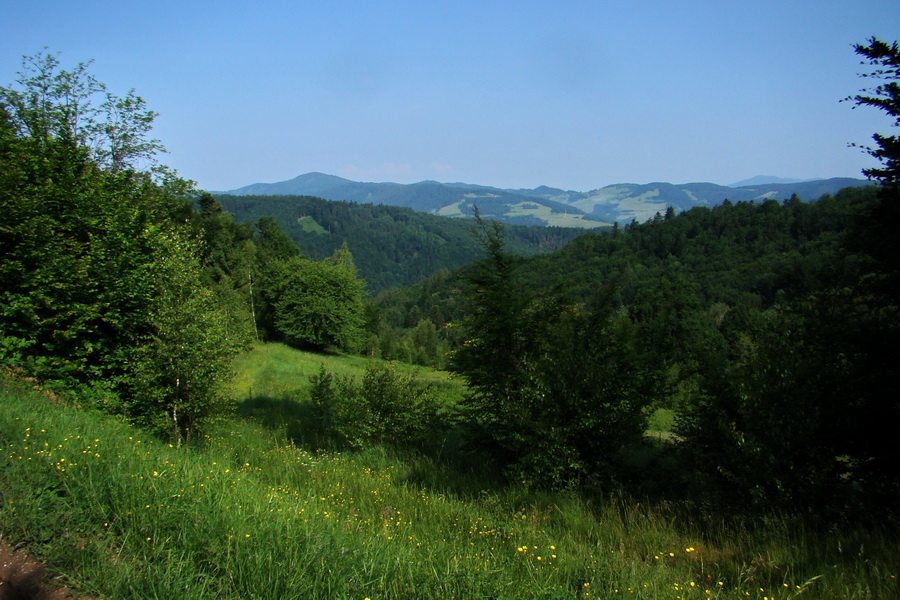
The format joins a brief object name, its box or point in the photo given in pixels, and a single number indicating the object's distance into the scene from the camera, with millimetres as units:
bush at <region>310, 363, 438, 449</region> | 12719
